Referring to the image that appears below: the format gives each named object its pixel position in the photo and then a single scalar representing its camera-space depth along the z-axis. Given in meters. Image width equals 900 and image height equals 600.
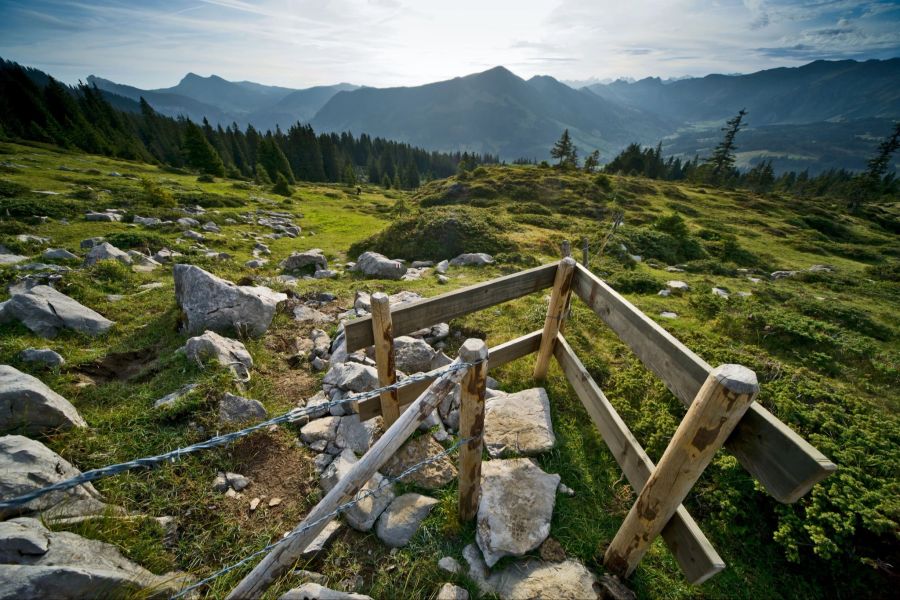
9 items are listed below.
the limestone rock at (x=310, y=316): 8.30
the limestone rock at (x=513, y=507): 3.41
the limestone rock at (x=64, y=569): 2.18
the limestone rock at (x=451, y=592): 3.03
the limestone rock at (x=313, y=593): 2.53
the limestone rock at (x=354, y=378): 5.36
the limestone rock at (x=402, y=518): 3.62
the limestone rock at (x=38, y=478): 2.91
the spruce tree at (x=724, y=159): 66.88
